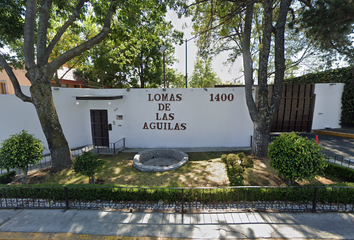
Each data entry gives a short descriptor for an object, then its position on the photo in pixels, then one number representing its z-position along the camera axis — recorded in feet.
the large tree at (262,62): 23.25
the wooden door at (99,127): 34.41
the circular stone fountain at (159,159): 22.75
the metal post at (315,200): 13.93
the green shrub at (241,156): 18.49
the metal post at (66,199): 15.15
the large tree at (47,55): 21.06
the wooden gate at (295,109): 39.60
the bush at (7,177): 19.85
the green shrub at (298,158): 15.17
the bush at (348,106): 39.54
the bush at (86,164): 17.83
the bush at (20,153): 18.49
